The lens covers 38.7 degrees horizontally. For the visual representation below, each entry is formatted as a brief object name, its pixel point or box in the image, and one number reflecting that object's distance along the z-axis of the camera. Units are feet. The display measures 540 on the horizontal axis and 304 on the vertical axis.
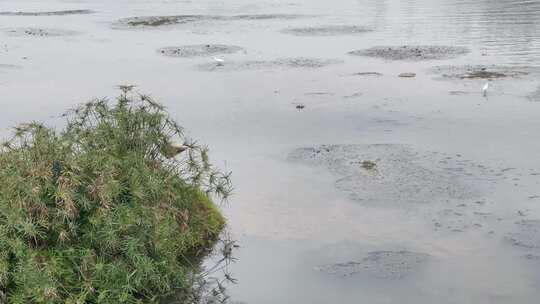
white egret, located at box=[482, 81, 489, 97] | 48.75
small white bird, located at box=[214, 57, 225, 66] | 61.70
